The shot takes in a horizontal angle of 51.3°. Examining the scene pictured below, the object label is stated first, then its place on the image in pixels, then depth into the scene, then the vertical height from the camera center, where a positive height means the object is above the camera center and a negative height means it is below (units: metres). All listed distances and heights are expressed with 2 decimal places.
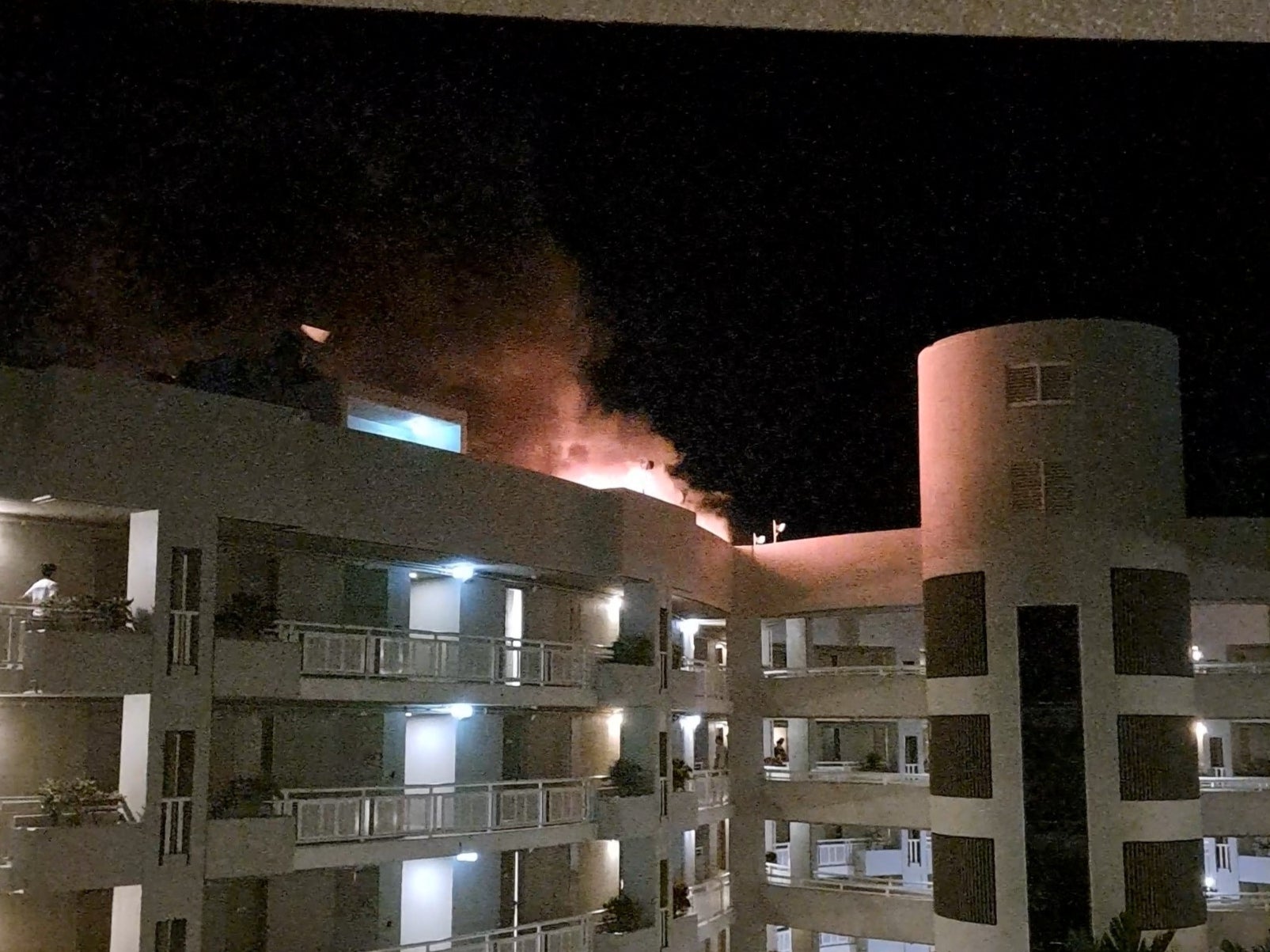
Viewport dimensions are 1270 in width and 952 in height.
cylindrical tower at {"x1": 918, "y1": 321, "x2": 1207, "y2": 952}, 26.84 +0.60
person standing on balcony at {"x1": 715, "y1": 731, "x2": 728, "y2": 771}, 37.88 -2.13
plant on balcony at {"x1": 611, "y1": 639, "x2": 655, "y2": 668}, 25.56 +0.50
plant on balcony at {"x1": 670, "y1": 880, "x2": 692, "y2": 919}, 27.23 -4.55
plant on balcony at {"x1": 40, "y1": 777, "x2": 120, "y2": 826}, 16.05 -1.51
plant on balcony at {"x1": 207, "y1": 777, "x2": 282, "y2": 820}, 18.38 -1.69
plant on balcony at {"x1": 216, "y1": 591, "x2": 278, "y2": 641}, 18.47 +0.82
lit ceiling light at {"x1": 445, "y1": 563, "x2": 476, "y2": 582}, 23.14 +1.87
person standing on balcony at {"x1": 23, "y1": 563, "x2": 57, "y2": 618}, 16.41 +1.06
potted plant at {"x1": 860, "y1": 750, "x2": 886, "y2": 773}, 35.88 -2.26
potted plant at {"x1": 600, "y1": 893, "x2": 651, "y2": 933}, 24.50 -4.39
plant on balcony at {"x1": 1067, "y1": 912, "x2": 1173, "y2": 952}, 24.42 -4.84
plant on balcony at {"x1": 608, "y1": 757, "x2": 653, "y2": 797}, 25.25 -1.92
